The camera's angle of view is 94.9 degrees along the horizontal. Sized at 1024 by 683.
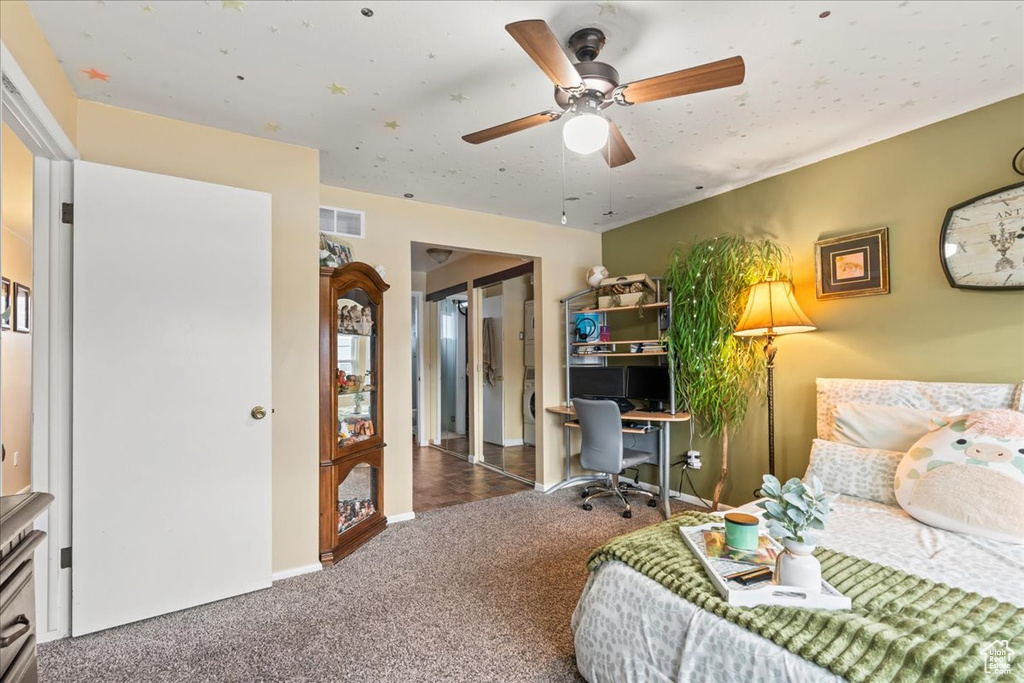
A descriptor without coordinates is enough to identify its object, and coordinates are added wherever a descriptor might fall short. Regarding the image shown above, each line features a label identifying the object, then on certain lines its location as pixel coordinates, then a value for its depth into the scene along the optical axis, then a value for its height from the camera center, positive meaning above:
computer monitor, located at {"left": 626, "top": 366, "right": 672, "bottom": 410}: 3.77 -0.28
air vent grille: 3.26 +0.94
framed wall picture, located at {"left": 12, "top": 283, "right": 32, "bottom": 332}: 3.37 +0.37
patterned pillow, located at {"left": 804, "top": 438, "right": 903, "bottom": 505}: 2.15 -0.58
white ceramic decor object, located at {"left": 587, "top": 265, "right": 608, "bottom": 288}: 4.21 +0.69
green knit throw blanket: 1.04 -0.70
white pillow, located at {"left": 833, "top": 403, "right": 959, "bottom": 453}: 2.25 -0.39
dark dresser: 0.86 -0.45
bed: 1.21 -0.76
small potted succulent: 1.30 -0.50
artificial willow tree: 3.16 +0.18
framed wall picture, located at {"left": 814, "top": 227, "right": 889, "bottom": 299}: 2.66 +0.49
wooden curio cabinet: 2.80 -0.35
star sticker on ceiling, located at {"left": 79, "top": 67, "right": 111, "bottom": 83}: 1.98 +1.21
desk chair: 3.45 -0.69
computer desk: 3.46 -0.62
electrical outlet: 3.60 -0.84
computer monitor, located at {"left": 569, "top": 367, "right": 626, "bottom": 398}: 4.07 -0.27
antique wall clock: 2.19 +0.51
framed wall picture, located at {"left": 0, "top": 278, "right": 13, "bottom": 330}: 3.14 +0.36
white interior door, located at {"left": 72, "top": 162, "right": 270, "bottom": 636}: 2.07 -0.17
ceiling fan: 1.48 +0.93
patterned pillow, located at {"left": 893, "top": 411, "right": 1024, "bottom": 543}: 1.69 -0.51
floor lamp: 2.79 +0.20
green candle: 1.53 -0.60
